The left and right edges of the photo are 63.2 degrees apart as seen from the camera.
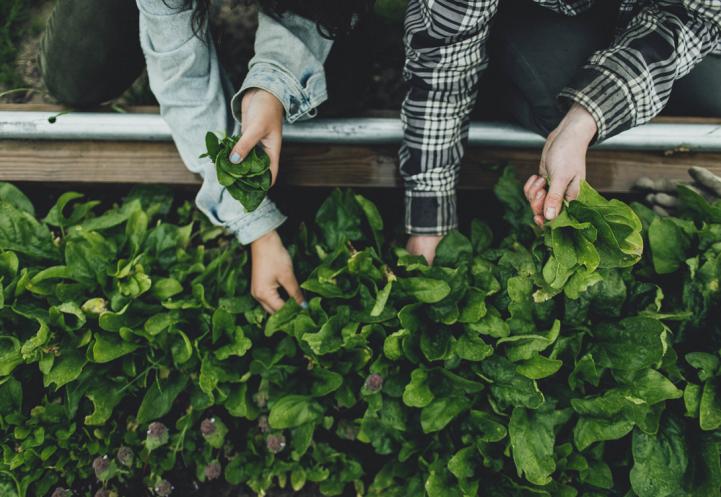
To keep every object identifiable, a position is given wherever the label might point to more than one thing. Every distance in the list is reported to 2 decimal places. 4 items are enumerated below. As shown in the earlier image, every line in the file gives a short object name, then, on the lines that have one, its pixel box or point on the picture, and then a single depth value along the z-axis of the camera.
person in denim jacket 1.29
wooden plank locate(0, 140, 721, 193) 1.65
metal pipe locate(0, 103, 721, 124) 1.70
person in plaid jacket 1.19
